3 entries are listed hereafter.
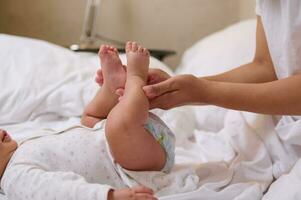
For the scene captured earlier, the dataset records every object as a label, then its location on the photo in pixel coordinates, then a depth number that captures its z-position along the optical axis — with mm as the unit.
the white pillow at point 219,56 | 1310
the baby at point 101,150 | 740
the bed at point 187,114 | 868
